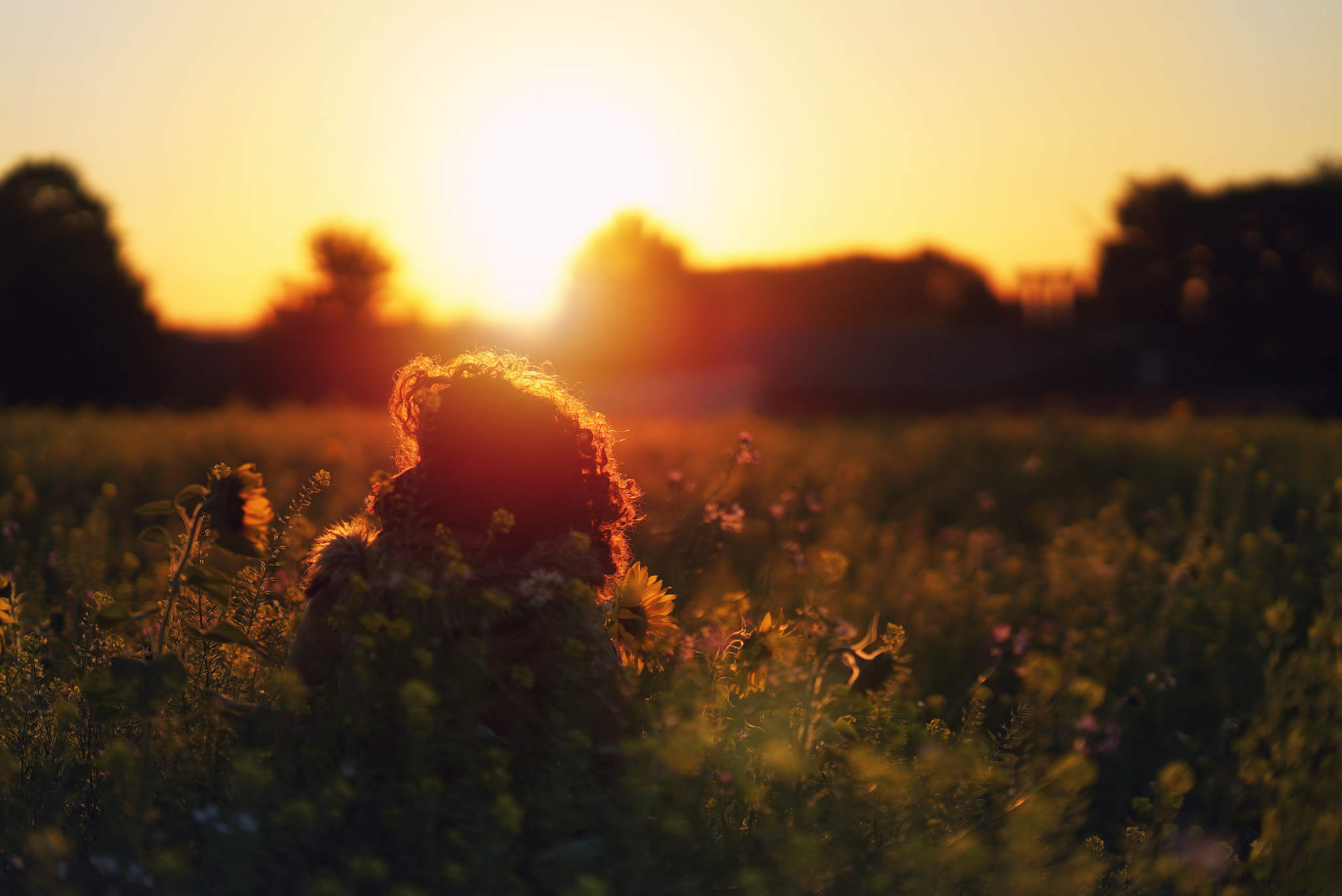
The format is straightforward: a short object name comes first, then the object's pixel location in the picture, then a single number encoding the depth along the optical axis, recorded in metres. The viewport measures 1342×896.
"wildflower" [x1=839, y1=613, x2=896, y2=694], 4.05
